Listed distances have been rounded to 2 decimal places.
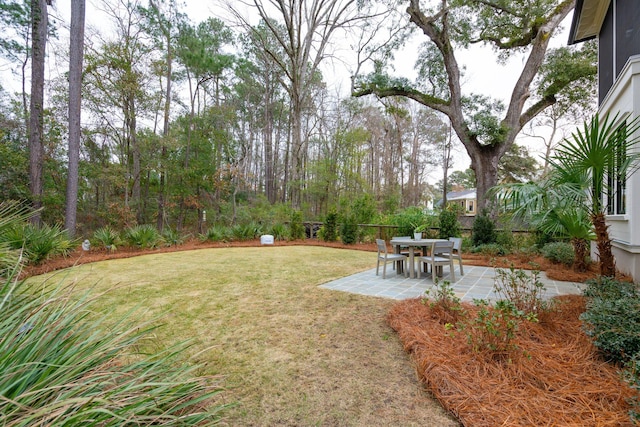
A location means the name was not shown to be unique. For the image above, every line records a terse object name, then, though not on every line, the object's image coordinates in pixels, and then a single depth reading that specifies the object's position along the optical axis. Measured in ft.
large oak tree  32.86
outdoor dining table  16.02
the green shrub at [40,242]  18.01
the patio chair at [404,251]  17.60
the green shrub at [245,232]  35.04
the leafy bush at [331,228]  34.45
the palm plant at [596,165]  9.80
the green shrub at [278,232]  36.50
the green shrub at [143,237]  27.14
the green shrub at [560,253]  18.49
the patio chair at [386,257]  16.28
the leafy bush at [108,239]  26.18
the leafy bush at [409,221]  29.07
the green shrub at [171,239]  30.65
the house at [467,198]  89.57
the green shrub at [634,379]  4.67
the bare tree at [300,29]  38.78
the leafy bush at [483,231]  25.93
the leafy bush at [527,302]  9.02
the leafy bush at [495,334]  6.93
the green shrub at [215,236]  33.63
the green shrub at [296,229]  36.09
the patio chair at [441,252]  14.90
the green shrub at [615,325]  6.43
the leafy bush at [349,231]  32.68
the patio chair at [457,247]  16.61
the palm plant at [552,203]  10.69
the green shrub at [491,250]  23.93
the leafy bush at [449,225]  26.23
